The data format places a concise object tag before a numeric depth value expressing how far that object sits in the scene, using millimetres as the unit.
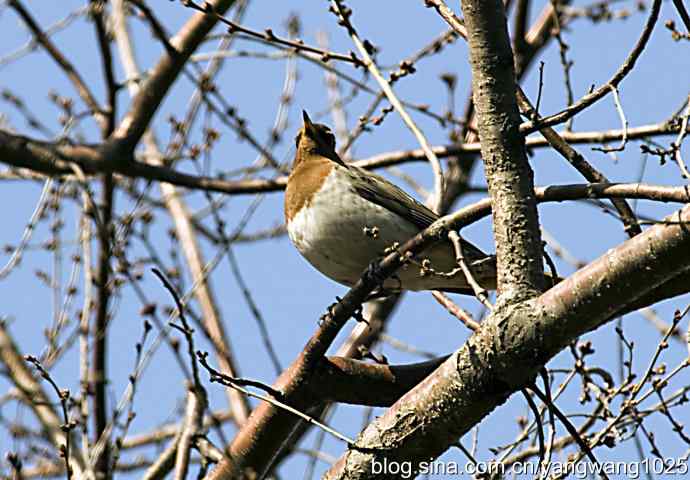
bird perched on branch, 10383
